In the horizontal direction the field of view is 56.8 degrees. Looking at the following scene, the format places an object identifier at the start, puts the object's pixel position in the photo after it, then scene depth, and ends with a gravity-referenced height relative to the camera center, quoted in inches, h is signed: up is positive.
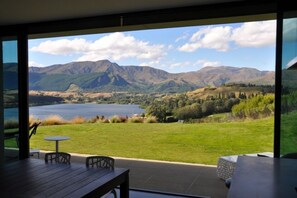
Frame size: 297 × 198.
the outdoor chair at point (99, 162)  110.5 -27.8
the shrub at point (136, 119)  369.1 -33.9
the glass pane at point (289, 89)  113.2 +2.2
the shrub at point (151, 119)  370.6 -34.0
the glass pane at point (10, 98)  173.3 -3.0
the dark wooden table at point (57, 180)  79.4 -28.4
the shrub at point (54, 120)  361.4 -34.9
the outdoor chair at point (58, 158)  119.3 -28.0
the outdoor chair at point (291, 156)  101.5 -23.0
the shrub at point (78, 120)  373.2 -36.0
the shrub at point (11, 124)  174.1 -19.5
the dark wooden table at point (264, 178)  55.4 -20.3
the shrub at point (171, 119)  364.2 -33.2
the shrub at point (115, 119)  372.0 -34.2
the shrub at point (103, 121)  376.4 -37.2
